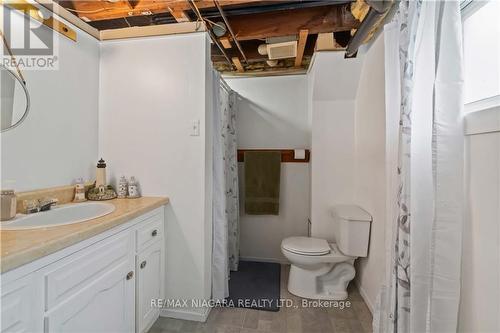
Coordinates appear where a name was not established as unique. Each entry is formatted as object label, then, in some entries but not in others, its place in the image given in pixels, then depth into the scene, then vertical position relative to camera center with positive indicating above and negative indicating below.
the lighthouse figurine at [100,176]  1.62 -0.08
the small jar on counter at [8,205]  1.06 -0.20
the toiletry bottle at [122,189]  1.65 -0.18
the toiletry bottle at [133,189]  1.64 -0.18
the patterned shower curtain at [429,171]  0.87 -0.01
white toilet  1.85 -0.76
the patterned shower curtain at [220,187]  1.81 -0.18
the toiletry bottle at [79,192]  1.51 -0.19
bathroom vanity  0.74 -0.46
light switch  1.60 +0.27
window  0.84 +0.47
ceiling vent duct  1.89 +1.02
